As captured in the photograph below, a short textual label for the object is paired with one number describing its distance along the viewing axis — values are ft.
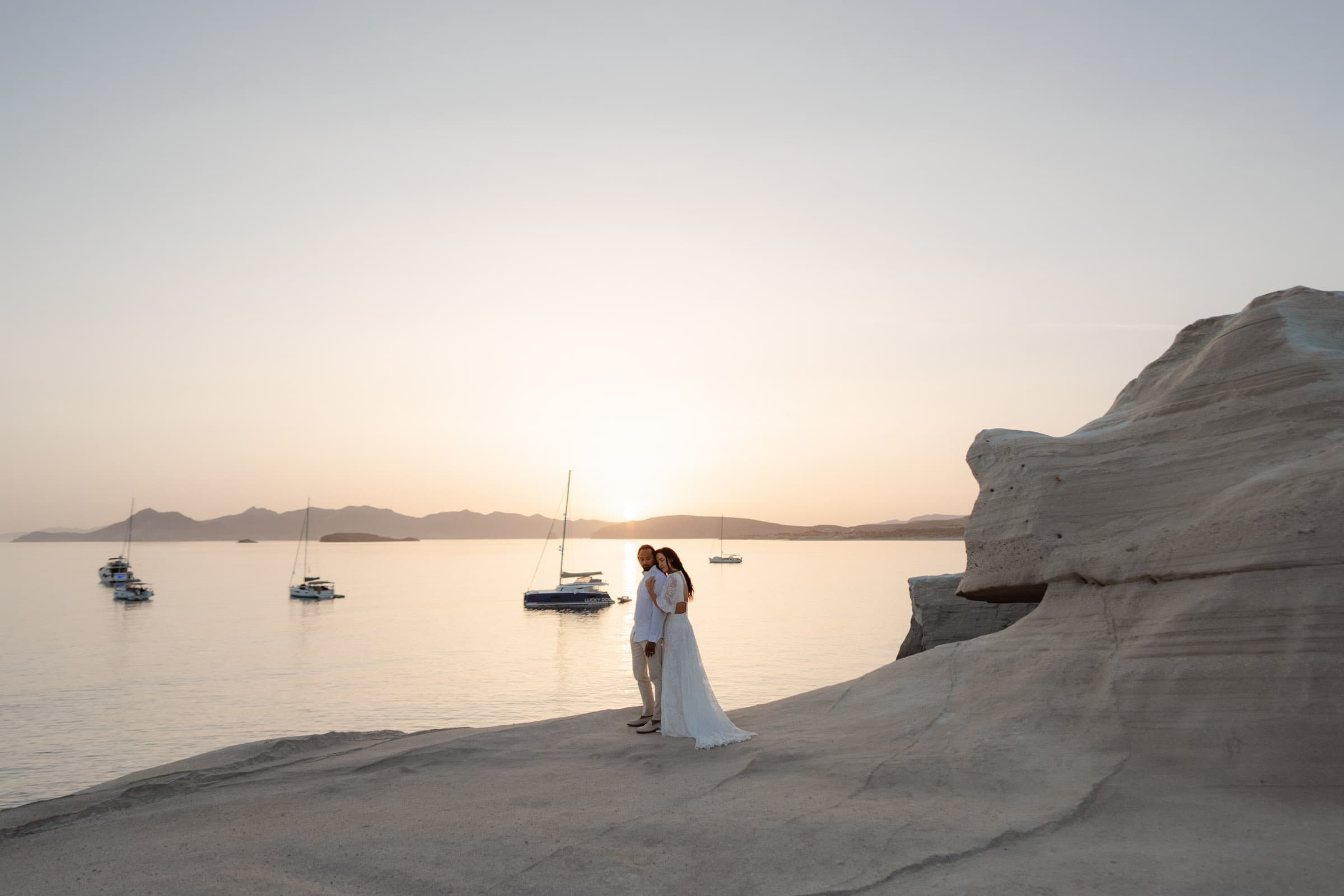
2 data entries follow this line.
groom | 33.81
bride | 31.09
